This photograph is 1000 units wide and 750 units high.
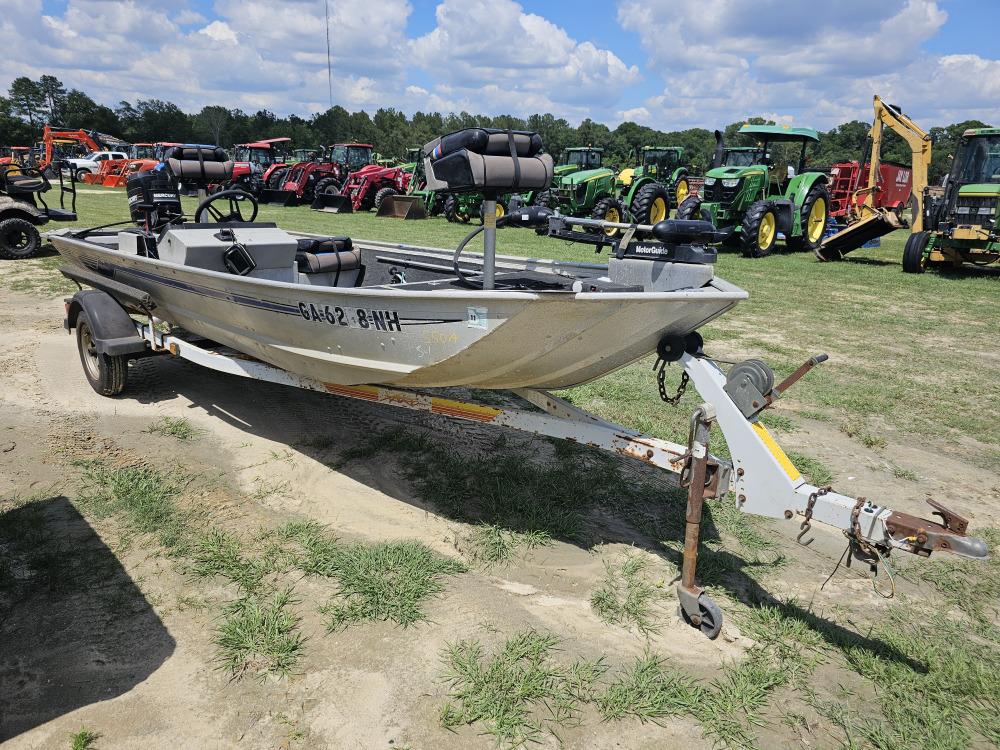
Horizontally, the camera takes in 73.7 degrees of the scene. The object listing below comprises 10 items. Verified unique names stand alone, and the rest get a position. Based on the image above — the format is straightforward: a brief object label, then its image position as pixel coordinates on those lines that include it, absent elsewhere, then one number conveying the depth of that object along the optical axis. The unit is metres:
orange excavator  27.78
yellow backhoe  11.46
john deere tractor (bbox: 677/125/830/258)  12.82
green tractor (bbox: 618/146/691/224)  14.88
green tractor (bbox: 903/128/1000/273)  10.60
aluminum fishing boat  2.63
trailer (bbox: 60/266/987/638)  2.16
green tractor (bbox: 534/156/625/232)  16.62
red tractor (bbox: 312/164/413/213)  20.45
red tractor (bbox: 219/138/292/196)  23.91
